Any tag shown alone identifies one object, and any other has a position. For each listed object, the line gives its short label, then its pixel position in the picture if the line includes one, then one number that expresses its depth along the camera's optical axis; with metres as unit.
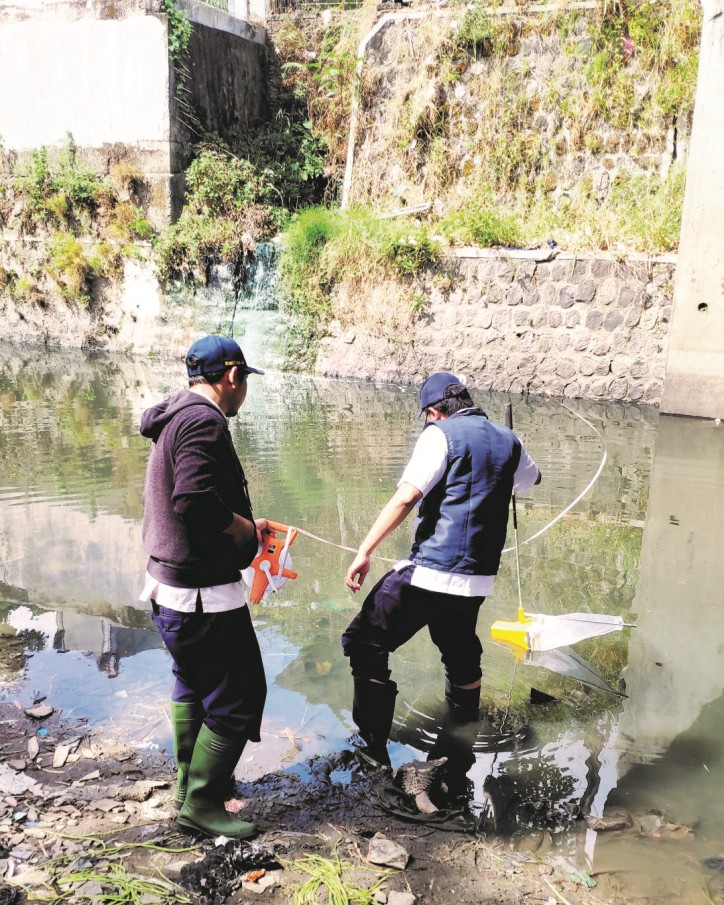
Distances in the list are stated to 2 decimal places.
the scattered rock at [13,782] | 3.48
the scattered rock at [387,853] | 3.09
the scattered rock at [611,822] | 3.41
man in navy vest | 3.55
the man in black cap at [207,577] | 2.99
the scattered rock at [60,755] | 3.73
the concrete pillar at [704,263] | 10.01
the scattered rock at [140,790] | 3.46
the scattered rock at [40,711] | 4.10
